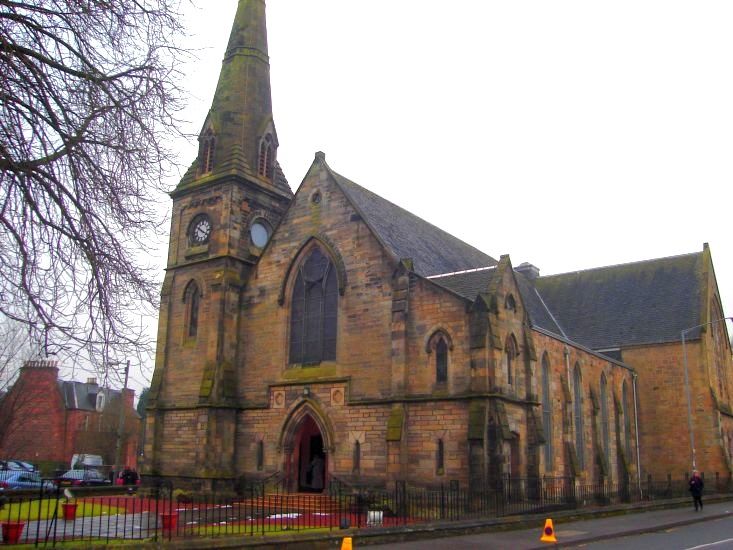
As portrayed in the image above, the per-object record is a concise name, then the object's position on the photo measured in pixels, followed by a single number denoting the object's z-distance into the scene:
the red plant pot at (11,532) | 12.95
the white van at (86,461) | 46.29
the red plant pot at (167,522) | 16.83
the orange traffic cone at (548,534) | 15.85
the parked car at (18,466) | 43.59
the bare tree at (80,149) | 9.52
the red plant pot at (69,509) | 18.43
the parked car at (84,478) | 36.59
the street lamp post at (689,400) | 35.50
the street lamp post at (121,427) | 35.21
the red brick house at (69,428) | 56.57
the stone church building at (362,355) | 23.58
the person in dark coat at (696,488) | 26.09
